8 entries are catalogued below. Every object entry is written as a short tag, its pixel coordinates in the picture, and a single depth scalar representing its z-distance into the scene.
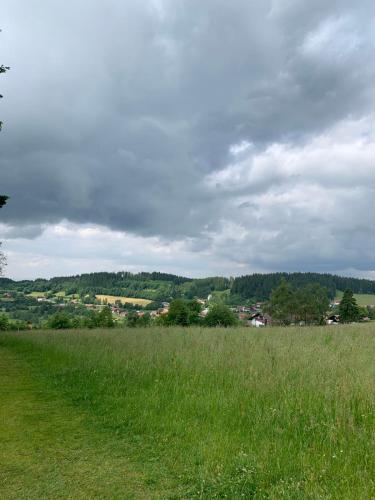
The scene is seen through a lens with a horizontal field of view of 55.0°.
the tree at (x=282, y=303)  71.50
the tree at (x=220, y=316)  74.75
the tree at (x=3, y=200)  17.45
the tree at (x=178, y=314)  69.91
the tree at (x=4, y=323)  62.31
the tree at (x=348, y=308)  69.69
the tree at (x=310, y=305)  72.88
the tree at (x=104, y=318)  71.56
